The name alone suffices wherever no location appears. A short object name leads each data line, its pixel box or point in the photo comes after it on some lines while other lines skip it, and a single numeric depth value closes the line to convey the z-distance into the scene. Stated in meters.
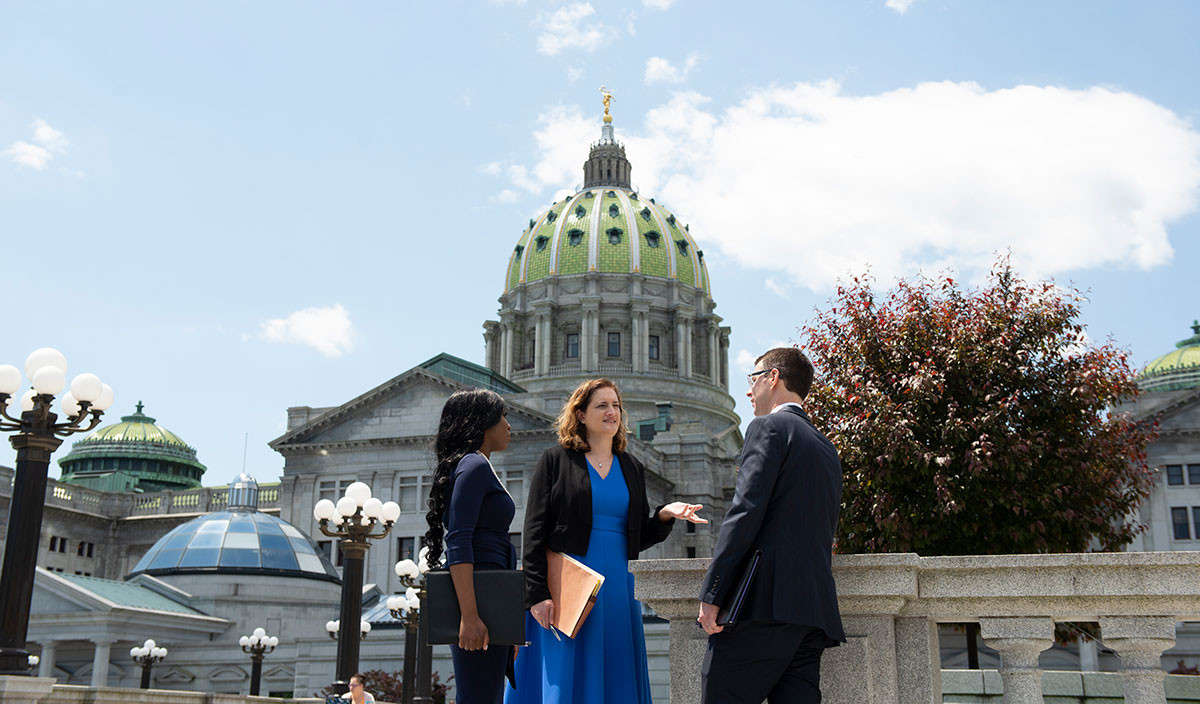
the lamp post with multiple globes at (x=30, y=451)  12.38
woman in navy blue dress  6.05
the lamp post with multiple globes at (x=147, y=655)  40.22
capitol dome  92.00
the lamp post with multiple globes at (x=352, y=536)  17.84
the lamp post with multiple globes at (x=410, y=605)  25.20
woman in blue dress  6.31
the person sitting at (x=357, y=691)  15.54
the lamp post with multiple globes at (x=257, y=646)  37.84
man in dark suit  5.48
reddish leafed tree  19.20
